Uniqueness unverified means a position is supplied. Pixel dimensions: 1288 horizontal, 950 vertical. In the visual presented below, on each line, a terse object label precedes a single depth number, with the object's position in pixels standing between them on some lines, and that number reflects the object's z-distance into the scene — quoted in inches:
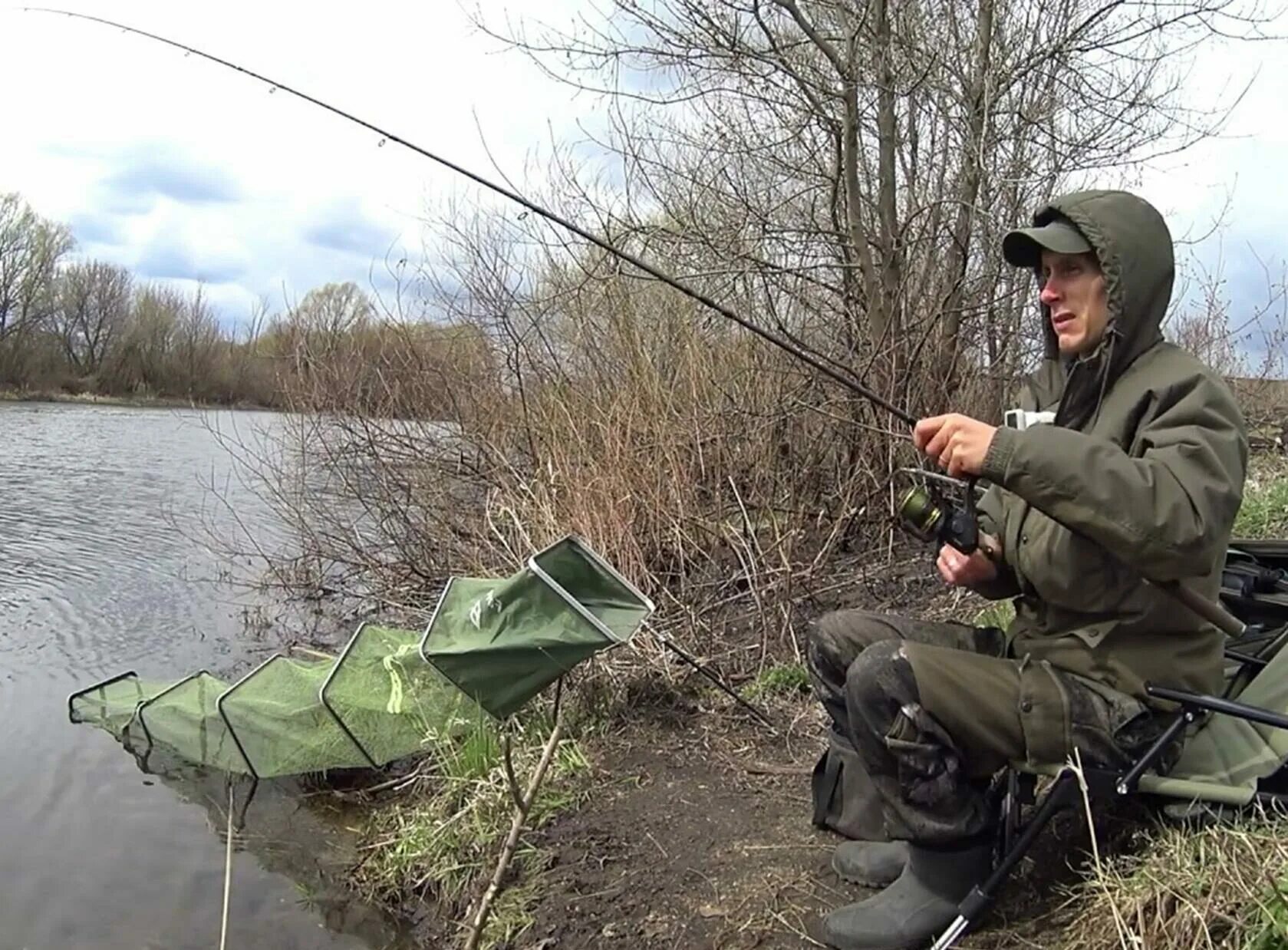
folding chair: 91.7
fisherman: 84.0
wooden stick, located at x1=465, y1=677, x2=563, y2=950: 99.1
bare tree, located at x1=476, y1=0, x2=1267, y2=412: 276.7
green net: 154.0
